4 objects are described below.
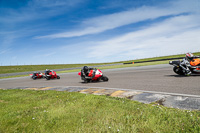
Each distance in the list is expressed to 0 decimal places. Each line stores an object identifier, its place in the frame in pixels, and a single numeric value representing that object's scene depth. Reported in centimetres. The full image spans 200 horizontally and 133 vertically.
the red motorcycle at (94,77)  1215
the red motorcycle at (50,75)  1834
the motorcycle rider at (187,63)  1061
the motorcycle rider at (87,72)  1221
